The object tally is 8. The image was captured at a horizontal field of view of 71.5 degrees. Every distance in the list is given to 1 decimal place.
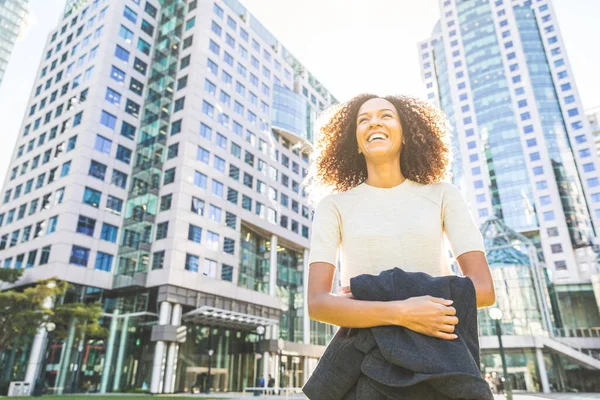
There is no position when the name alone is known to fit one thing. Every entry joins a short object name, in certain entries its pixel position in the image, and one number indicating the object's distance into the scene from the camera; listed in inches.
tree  956.6
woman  70.1
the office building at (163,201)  1362.0
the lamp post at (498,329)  711.7
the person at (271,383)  1494.8
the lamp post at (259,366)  1644.1
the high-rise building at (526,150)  2004.2
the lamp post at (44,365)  964.0
